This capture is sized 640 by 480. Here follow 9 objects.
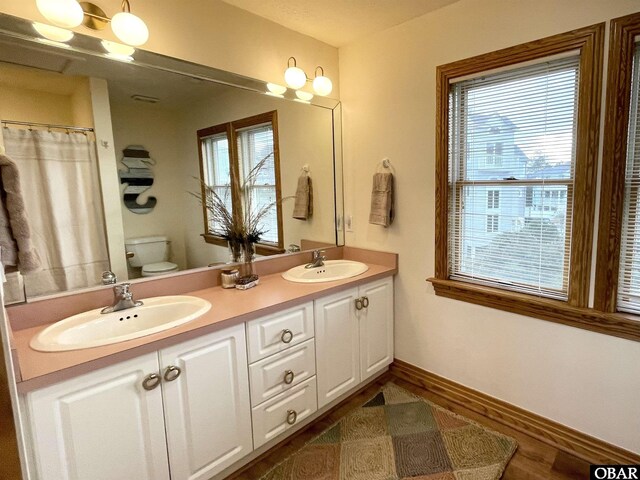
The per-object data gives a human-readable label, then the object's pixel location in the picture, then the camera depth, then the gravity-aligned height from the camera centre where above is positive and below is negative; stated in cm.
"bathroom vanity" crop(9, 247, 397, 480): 115 -73
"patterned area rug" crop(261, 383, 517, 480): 169 -129
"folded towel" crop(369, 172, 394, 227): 235 -3
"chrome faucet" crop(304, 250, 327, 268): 240 -42
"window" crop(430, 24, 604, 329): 165 +8
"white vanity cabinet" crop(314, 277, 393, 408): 198 -84
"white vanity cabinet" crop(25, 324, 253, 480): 114 -77
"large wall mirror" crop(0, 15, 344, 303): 142 +27
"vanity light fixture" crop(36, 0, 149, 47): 136 +75
